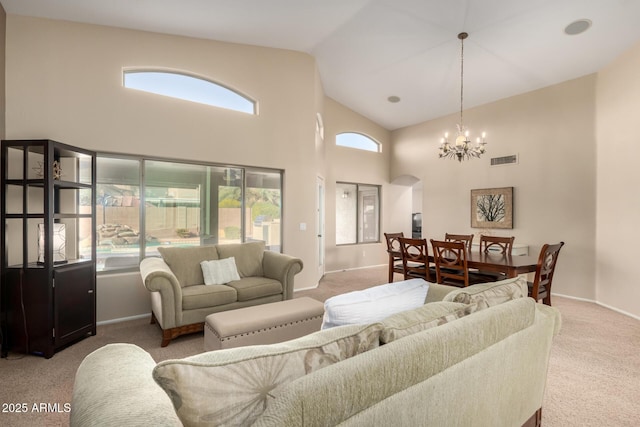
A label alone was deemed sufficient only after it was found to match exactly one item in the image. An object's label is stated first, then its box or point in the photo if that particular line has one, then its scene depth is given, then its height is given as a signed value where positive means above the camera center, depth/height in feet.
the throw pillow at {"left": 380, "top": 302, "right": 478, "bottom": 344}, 3.73 -1.42
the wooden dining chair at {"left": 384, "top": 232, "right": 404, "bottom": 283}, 15.34 -2.16
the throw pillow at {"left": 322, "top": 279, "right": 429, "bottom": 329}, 4.63 -1.46
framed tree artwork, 18.30 +0.40
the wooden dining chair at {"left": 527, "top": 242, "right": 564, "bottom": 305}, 11.11 -2.24
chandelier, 13.83 +3.21
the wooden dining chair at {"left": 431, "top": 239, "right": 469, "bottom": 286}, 12.28 -1.98
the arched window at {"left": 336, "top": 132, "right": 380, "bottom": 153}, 23.30 +5.70
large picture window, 12.75 +0.31
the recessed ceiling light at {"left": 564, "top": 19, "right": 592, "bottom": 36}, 12.26 +7.63
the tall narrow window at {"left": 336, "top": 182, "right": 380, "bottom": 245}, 23.87 +0.05
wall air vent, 18.17 +3.27
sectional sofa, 2.51 -1.60
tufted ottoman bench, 8.25 -3.14
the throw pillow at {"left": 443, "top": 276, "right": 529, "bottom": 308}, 5.21 -1.41
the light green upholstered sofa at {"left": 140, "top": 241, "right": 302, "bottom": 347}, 10.06 -2.74
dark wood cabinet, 9.41 -1.69
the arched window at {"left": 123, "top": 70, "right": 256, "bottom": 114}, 13.16 +5.71
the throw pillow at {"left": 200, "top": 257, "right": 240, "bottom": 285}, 12.13 -2.34
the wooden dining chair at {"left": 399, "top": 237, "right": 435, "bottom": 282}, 13.74 -2.05
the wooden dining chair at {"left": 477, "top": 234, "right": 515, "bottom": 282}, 13.07 -1.85
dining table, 11.28 -1.86
